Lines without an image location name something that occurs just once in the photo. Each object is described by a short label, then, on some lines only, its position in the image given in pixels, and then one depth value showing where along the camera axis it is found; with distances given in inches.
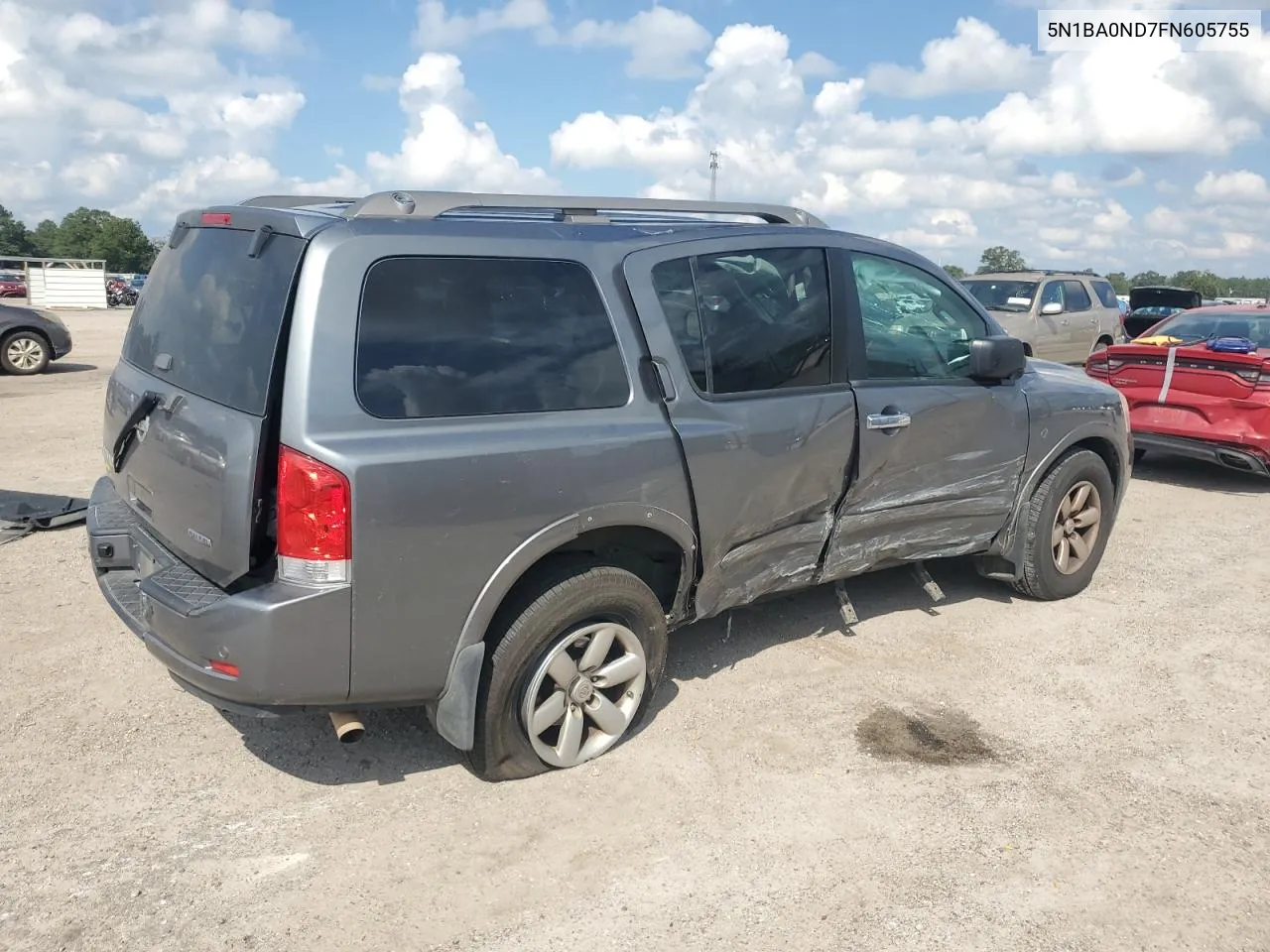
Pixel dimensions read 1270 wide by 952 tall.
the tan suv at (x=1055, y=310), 555.2
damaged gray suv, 115.1
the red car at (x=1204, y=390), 313.9
